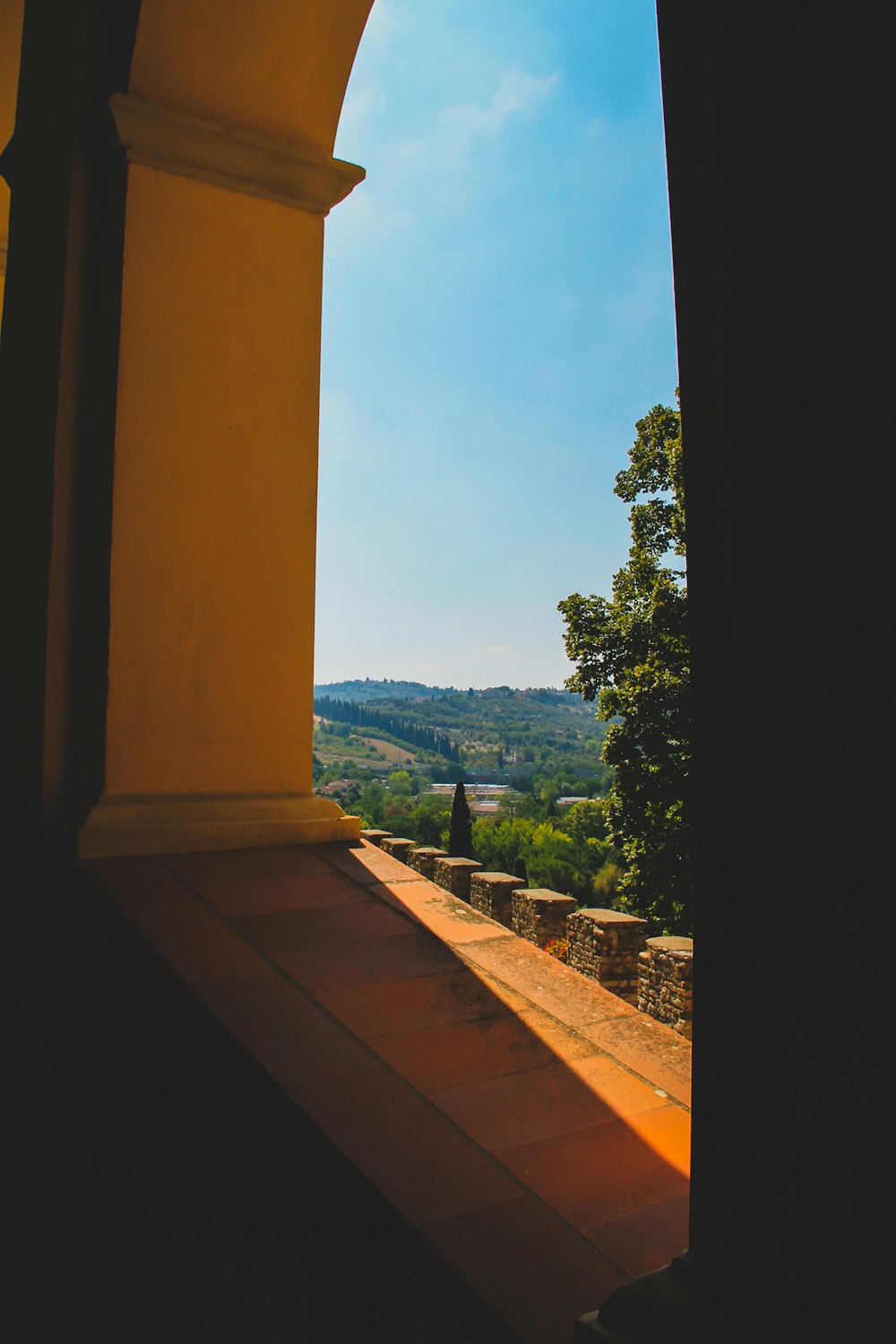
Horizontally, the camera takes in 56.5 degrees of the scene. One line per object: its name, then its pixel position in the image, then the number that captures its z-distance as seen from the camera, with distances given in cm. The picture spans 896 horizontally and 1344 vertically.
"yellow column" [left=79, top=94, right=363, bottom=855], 308
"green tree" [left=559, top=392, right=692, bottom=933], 1297
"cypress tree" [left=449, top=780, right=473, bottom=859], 2173
